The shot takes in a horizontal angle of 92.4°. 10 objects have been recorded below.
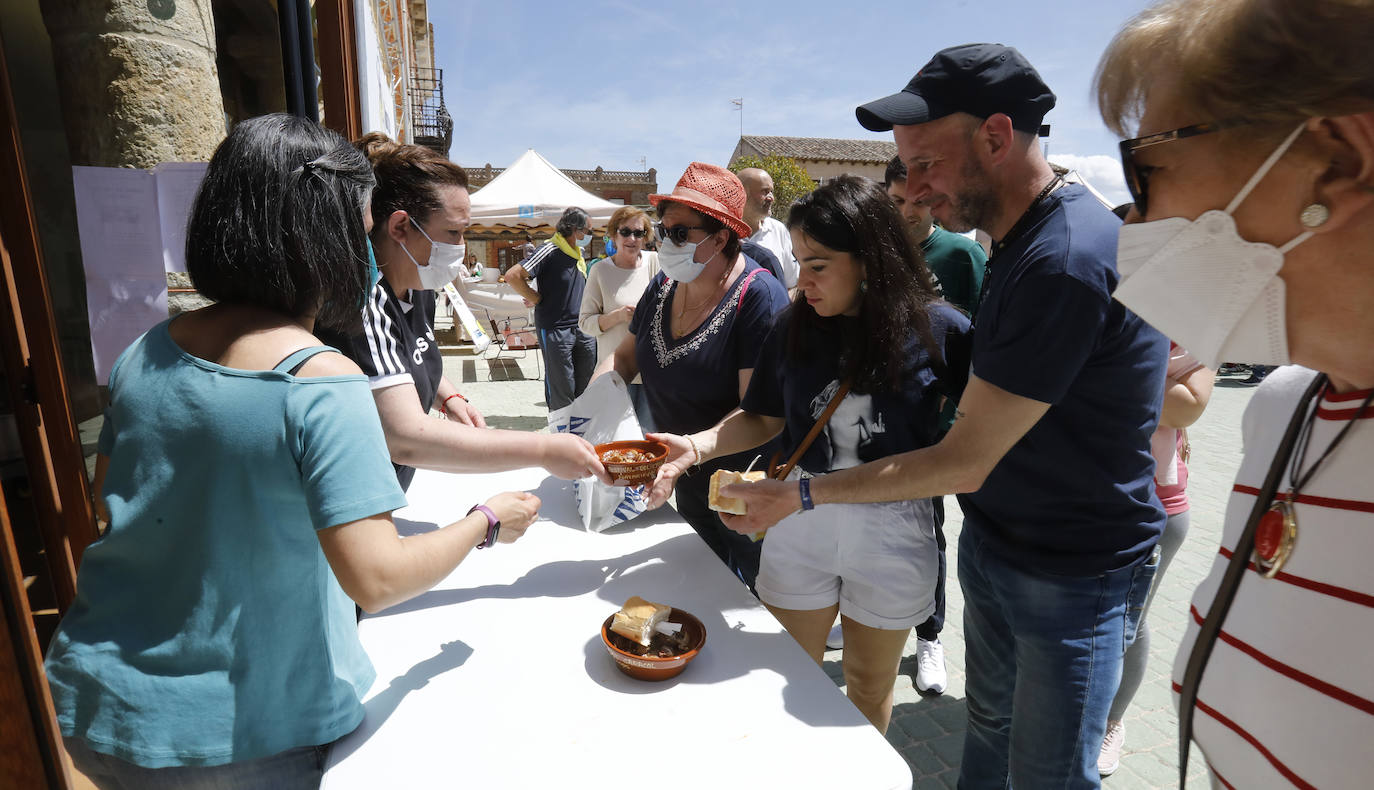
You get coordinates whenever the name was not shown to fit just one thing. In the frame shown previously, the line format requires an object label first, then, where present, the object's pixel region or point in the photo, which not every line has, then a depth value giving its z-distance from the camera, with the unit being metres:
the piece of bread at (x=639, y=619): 1.44
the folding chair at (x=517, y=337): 12.06
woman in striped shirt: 0.71
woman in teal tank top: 1.04
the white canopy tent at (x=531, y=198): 9.85
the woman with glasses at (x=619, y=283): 5.45
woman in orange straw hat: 2.46
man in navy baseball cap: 1.41
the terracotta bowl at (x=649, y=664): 1.38
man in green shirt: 3.59
